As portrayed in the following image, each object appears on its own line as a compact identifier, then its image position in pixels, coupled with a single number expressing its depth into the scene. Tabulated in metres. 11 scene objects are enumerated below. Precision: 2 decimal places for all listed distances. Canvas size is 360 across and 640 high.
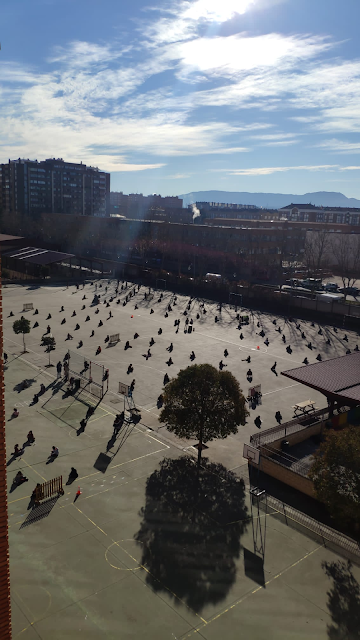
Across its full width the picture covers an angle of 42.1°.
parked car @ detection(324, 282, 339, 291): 87.81
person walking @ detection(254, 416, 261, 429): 31.00
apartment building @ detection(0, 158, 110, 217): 185.75
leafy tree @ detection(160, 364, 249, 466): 24.38
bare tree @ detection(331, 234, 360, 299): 102.19
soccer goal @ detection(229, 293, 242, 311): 76.00
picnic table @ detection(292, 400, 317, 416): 32.85
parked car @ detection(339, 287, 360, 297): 84.62
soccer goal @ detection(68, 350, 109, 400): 35.86
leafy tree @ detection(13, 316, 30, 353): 44.91
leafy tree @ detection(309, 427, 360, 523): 17.56
